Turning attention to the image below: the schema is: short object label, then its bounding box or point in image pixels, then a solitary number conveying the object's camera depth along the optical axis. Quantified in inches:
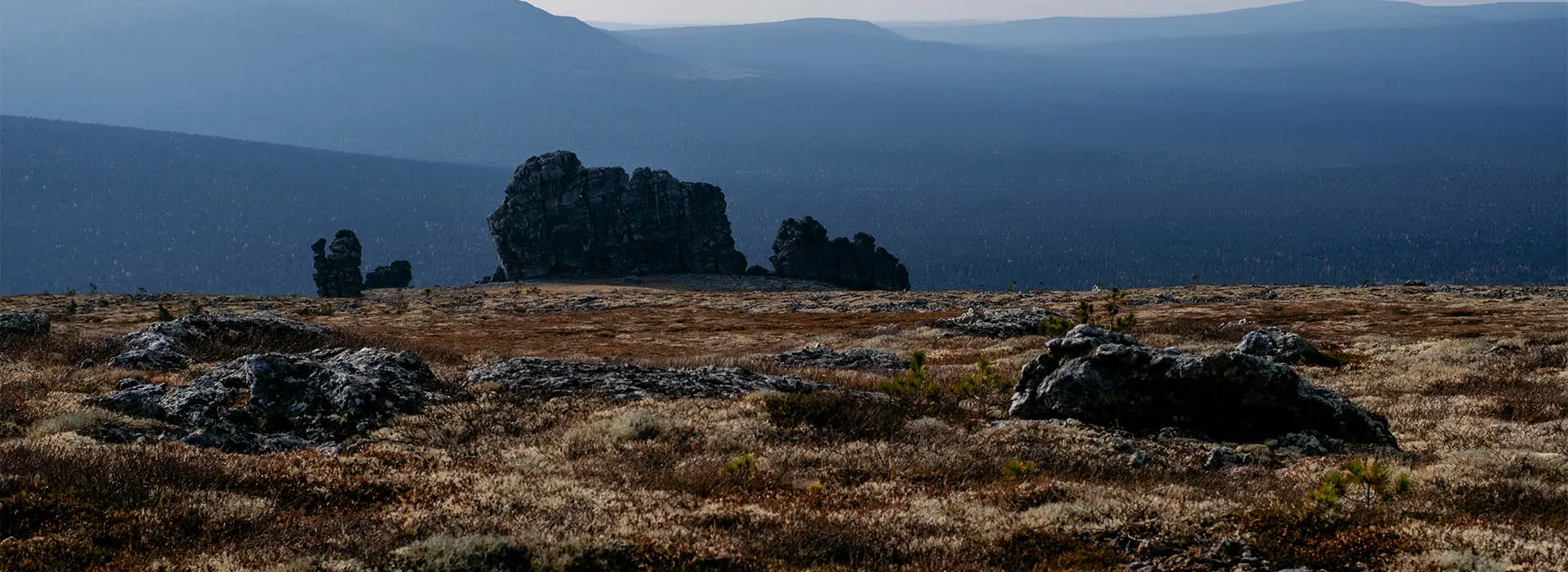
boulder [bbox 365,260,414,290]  5738.2
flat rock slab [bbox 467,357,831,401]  907.4
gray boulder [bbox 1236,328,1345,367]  1323.8
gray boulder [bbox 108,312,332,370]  1000.9
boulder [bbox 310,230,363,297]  5068.9
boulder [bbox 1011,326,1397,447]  795.4
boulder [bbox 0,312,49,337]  1245.7
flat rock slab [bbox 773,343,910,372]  1373.2
